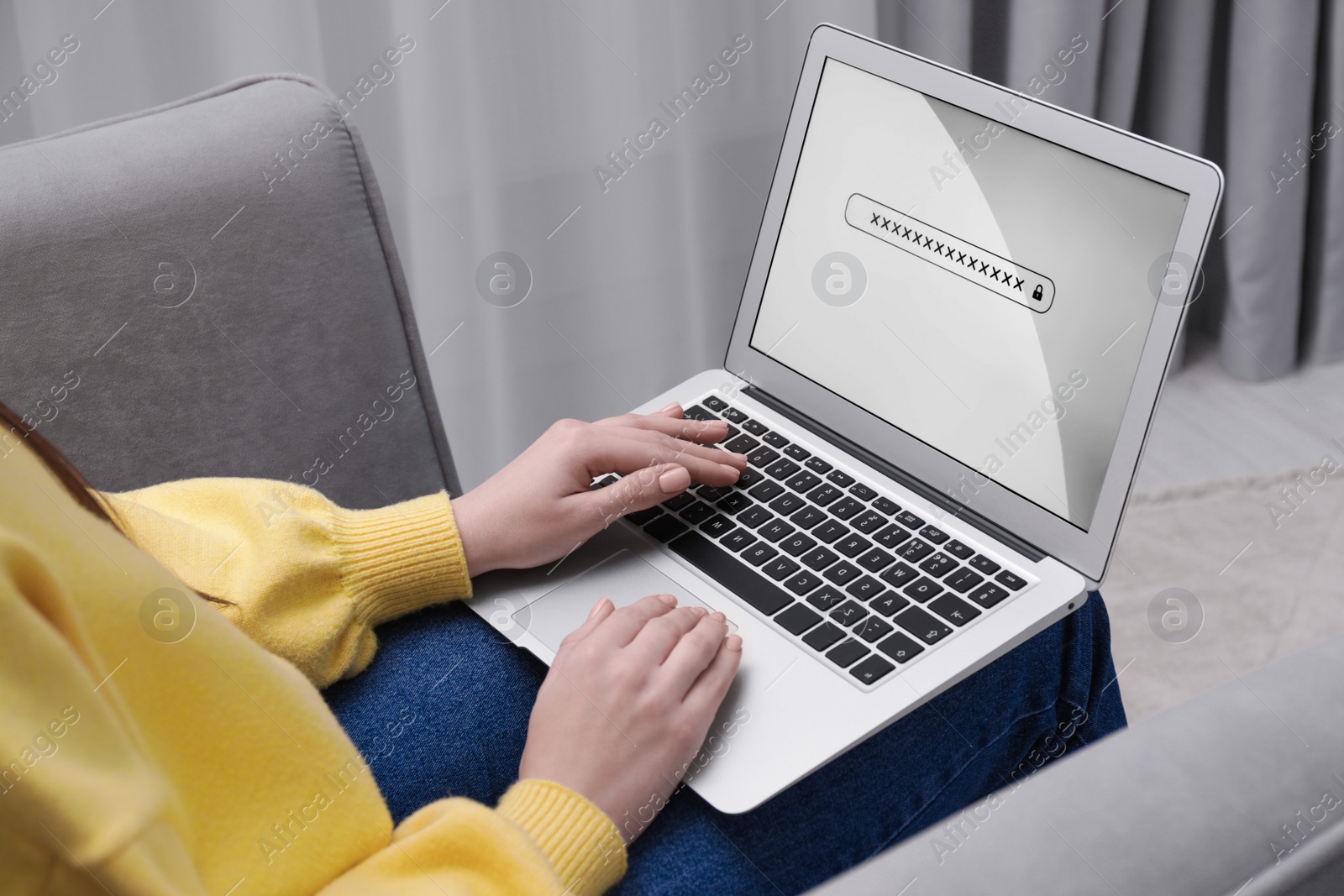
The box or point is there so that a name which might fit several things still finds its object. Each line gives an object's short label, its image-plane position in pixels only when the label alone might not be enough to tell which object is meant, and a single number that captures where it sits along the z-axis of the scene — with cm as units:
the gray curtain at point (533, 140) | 143
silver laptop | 71
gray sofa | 83
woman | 49
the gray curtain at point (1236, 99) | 172
